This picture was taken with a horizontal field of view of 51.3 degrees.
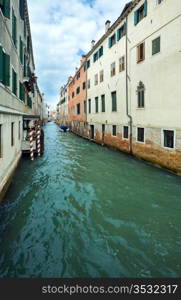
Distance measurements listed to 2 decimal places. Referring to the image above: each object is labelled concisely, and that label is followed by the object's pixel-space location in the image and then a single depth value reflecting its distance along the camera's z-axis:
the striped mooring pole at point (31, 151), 12.67
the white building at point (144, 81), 9.67
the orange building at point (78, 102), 28.10
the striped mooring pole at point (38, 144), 13.68
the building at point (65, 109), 50.24
